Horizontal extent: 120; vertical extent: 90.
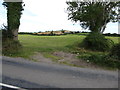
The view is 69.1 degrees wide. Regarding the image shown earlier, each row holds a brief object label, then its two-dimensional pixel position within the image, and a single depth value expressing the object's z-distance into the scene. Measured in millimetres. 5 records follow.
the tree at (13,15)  7795
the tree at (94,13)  11771
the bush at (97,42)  9242
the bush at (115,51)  5592
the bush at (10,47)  6606
